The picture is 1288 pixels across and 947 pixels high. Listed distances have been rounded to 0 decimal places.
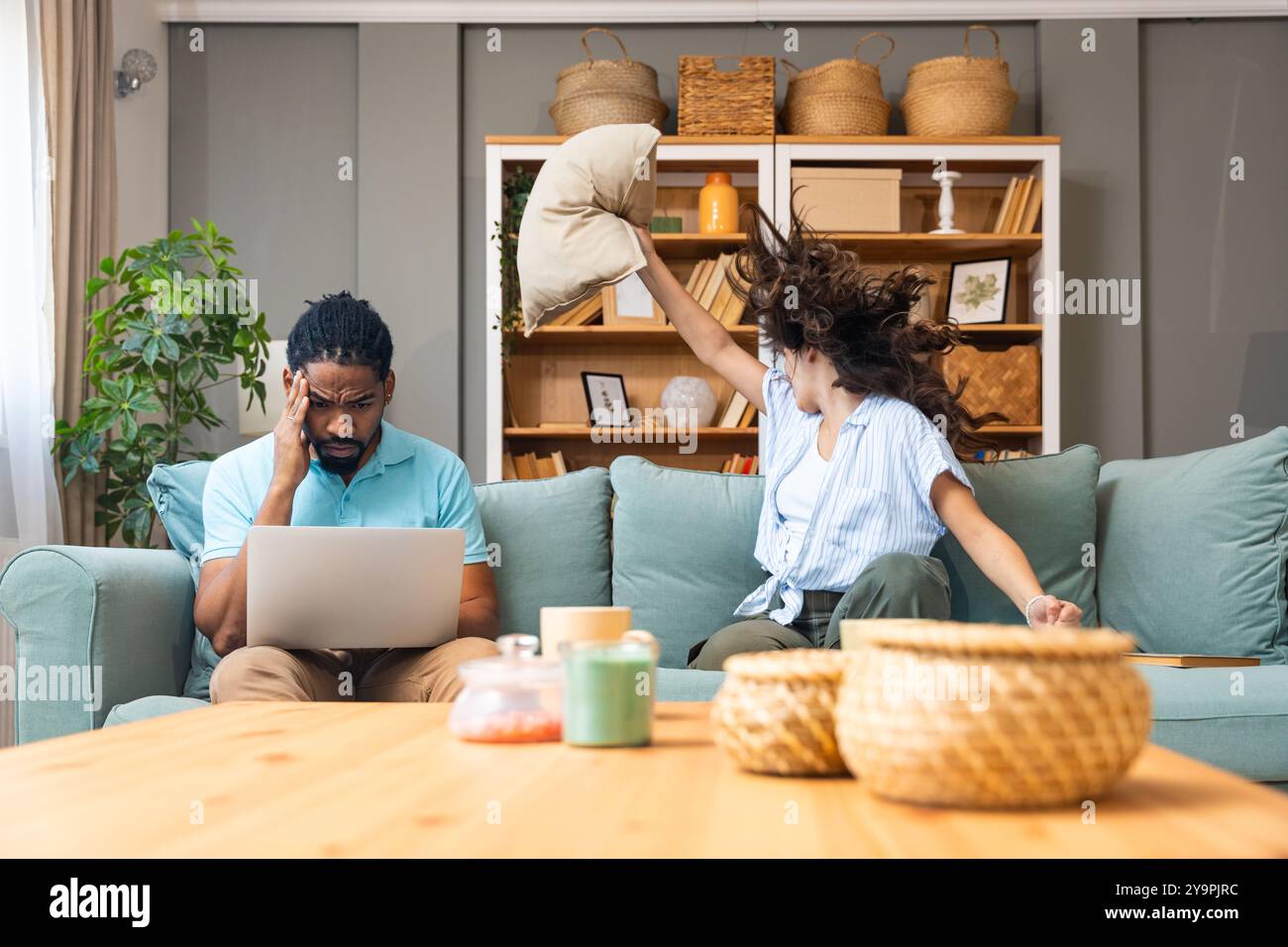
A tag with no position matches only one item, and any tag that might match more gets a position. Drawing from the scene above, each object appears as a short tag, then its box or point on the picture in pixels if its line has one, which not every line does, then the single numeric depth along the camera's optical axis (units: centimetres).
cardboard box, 400
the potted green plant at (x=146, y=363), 321
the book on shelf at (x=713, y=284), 408
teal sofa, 209
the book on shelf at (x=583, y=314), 403
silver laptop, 160
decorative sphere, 405
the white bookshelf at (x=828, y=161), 398
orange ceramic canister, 404
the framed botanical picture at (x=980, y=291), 414
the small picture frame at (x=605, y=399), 418
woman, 203
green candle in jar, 86
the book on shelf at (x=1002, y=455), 402
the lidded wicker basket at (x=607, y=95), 394
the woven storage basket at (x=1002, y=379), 397
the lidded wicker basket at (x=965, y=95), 397
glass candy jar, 90
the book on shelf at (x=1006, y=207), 410
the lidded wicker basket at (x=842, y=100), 400
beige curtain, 336
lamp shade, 396
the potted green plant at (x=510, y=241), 399
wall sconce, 388
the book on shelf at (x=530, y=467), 407
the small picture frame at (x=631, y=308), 402
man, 193
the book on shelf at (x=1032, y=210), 404
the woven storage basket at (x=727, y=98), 402
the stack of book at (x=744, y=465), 407
